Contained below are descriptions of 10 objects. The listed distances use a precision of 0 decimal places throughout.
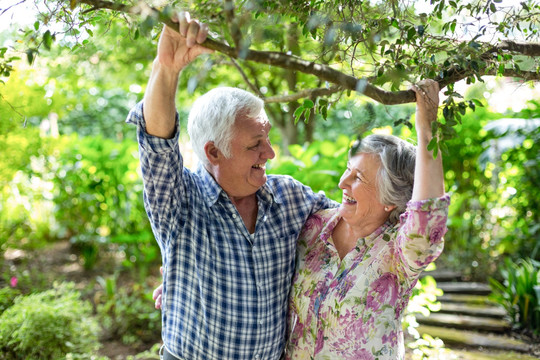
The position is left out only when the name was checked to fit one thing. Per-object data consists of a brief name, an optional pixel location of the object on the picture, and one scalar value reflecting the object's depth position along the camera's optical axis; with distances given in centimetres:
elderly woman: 166
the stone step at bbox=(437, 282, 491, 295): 438
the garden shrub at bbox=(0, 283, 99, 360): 268
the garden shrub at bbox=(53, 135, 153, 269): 470
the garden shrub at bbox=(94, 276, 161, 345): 365
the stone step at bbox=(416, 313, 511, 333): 382
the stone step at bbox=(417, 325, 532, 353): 355
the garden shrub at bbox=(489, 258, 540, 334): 368
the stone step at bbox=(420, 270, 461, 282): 462
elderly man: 167
